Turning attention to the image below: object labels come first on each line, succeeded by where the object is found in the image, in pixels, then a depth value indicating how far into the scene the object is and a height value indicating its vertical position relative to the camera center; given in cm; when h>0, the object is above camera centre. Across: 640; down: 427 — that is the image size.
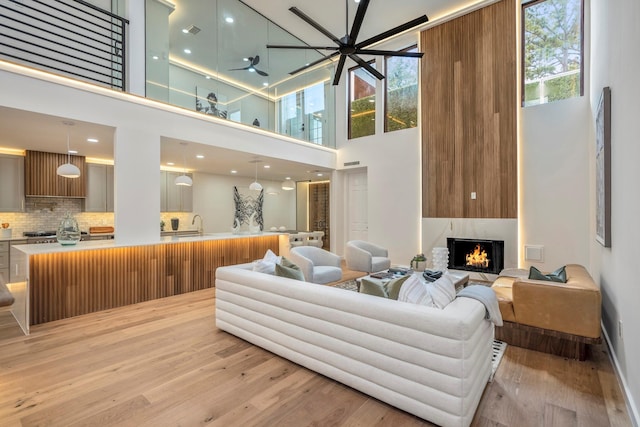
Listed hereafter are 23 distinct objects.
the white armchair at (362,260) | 536 -86
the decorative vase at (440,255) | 610 -87
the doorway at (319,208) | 1087 +17
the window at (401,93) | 691 +280
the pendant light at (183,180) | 528 +58
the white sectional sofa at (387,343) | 182 -93
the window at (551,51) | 506 +280
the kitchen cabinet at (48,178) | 585 +73
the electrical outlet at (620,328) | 248 -96
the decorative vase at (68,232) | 400 -24
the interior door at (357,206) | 827 +18
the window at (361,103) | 772 +287
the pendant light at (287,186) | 728 +65
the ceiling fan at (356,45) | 364 +228
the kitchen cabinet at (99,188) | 672 +57
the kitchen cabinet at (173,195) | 783 +49
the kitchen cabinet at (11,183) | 562 +58
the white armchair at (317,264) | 441 -83
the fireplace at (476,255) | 569 -84
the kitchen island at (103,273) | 373 -86
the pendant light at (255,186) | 604 +53
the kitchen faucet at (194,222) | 852 -26
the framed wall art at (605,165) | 298 +47
